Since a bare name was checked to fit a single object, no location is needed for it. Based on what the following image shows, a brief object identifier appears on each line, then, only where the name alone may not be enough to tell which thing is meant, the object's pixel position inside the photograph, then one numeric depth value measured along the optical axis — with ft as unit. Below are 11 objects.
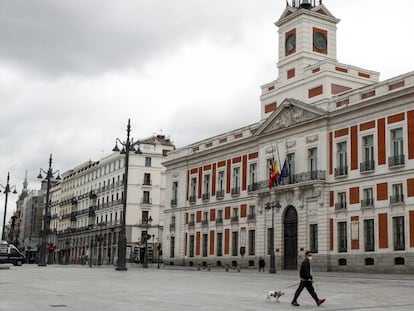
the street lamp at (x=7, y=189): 178.50
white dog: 53.52
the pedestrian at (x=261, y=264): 147.02
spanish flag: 156.07
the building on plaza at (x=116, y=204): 271.49
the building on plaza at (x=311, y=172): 130.41
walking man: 52.03
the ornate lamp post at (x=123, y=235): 120.93
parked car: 140.46
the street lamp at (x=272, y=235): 135.03
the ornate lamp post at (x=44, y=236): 163.02
